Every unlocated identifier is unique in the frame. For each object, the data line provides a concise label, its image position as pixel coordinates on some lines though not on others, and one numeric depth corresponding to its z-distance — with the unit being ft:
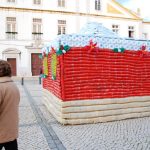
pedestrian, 6.84
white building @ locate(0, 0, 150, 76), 52.70
